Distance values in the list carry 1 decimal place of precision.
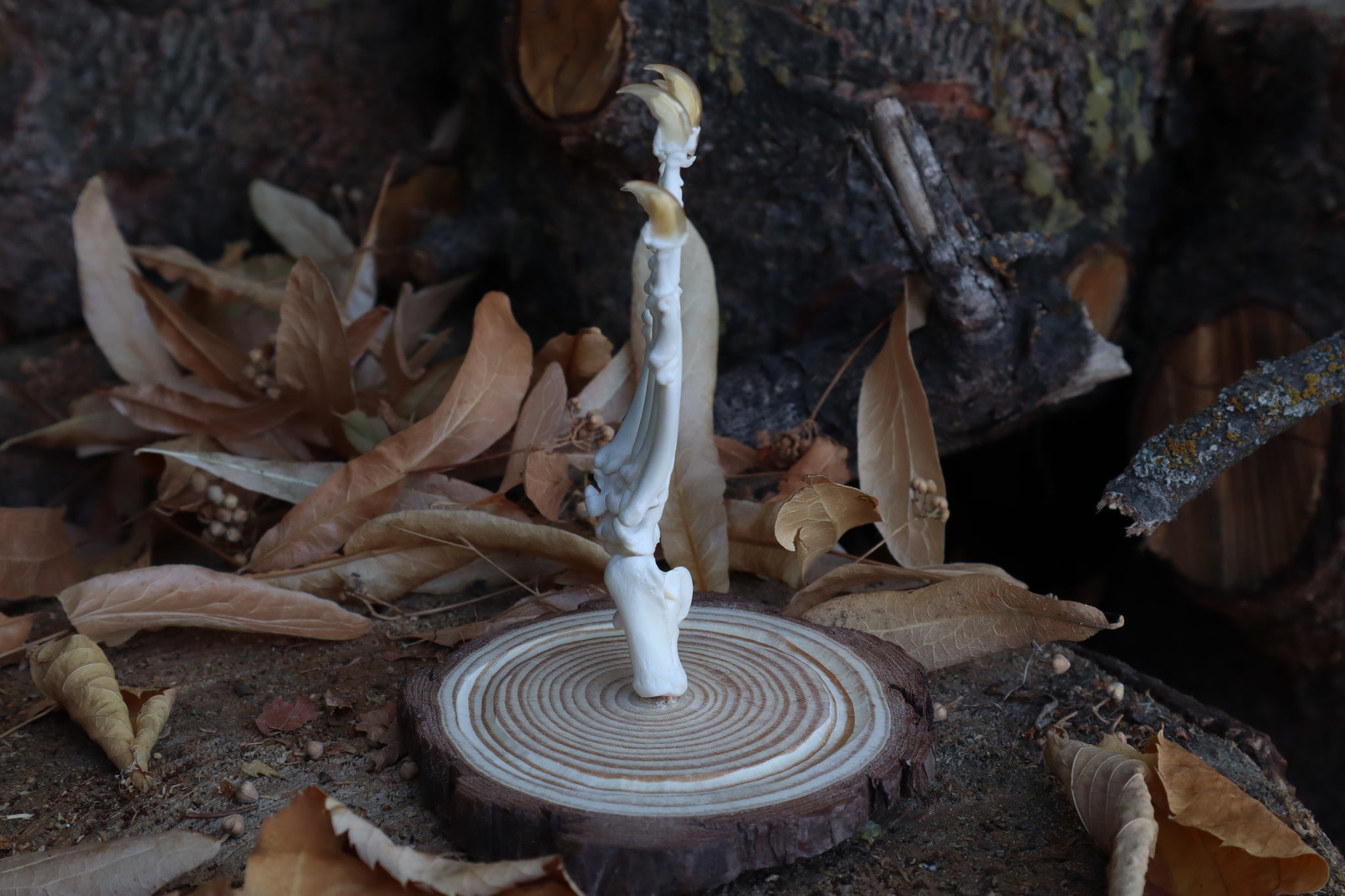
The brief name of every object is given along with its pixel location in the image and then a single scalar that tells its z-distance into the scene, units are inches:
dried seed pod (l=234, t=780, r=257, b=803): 18.3
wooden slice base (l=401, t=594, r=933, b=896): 17.2
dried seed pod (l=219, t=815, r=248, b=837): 18.0
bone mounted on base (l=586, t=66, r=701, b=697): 17.6
